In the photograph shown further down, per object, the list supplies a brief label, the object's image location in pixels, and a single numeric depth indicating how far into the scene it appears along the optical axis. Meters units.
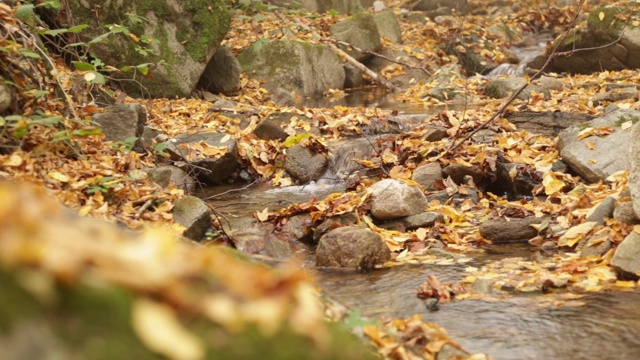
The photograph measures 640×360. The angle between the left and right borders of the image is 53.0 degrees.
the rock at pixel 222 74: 12.65
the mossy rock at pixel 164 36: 10.77
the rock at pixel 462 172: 7.19
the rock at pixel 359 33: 15.94
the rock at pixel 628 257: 4.34
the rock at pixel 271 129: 9.30
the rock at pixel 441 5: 21.92
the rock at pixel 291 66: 13.66
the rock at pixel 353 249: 5.23
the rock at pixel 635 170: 4.52
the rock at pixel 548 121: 8.66
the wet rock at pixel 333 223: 6.12
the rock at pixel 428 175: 7.27
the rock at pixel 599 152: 6.46
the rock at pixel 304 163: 8.50
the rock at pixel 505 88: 11.44
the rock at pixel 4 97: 5.03
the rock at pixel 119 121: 6.98
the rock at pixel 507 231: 5.71
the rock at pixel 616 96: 9.91
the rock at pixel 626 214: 4.75
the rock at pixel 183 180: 7.75
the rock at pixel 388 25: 17.75
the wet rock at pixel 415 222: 6.09
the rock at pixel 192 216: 5.30
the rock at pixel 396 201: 6.23
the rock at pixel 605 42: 13.73
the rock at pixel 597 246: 4.79
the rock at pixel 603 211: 5.16
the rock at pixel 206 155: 8.13
